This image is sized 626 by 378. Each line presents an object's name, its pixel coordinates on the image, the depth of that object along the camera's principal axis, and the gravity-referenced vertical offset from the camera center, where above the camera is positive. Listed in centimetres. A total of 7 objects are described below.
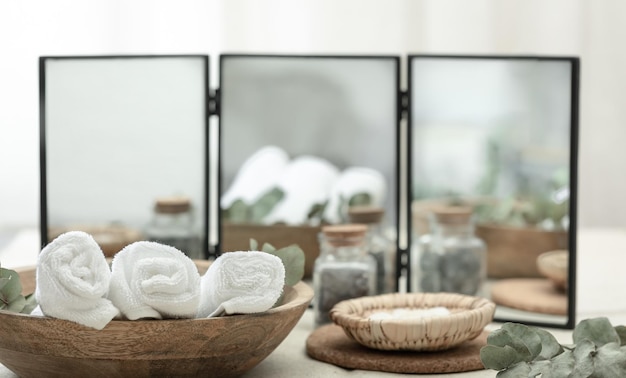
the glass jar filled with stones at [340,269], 149 -12
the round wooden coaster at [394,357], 136 -18
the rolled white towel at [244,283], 125 -10
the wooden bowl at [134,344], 123 -15
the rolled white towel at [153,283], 123 -10
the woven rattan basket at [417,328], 135 -15
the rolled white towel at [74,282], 121 -10
